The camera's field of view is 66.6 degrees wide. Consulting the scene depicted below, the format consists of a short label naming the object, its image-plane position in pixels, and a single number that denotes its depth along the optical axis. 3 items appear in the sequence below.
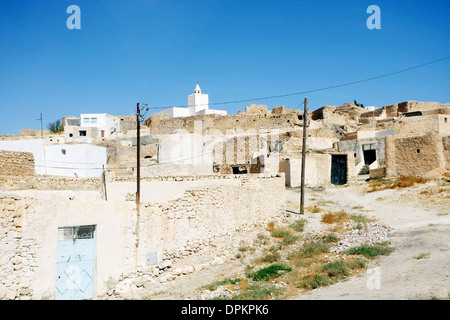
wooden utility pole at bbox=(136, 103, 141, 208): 11.84
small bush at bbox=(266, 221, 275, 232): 14.50
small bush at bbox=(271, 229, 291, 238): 13.65
